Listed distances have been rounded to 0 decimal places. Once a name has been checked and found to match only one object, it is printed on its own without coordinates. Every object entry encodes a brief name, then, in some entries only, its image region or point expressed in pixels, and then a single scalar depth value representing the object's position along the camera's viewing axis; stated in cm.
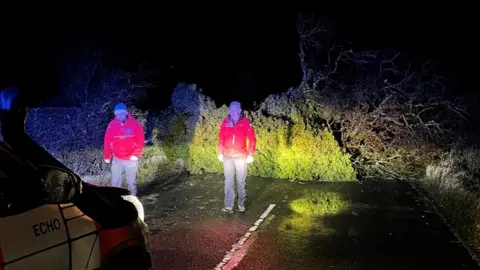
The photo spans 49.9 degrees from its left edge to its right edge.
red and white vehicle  296
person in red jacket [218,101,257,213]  892
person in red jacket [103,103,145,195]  859
